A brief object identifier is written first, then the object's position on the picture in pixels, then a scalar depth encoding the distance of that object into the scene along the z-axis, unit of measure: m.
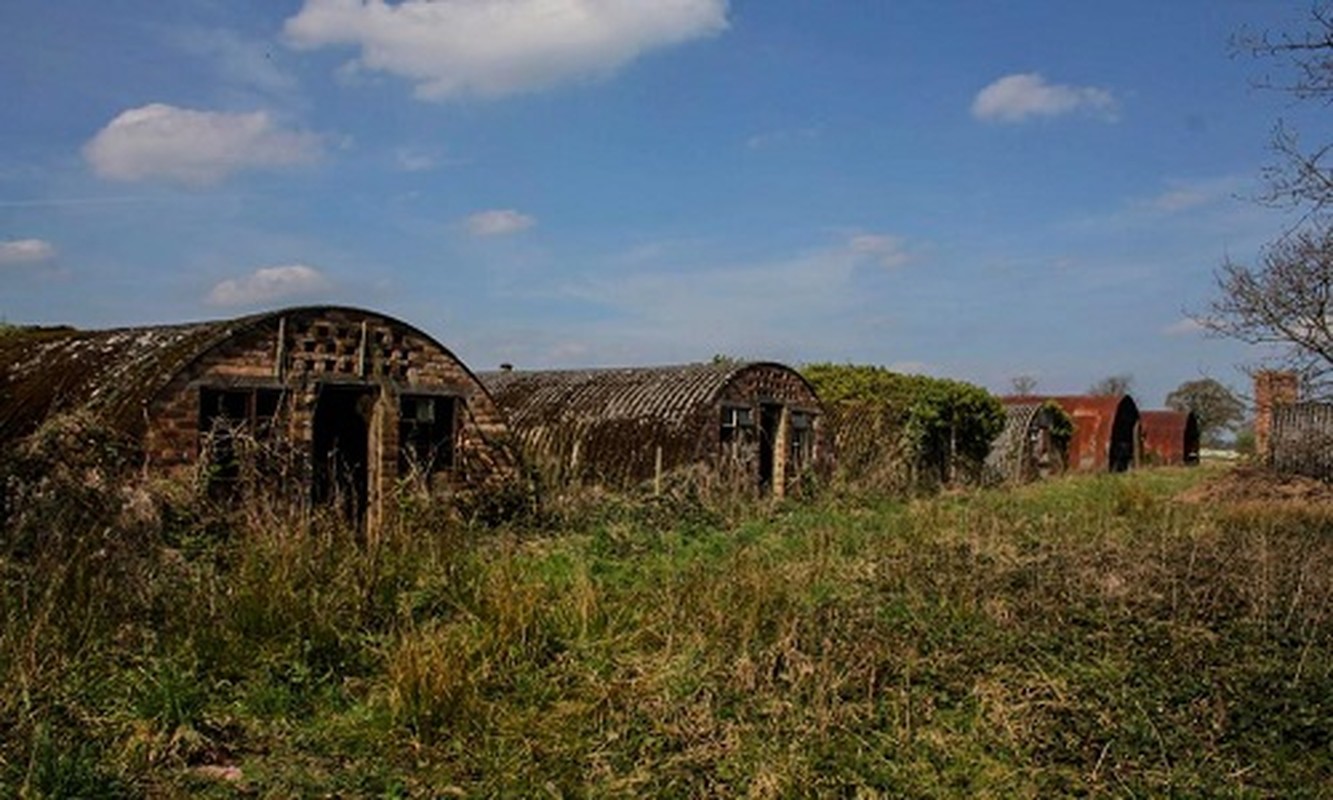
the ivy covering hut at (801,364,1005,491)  23.27
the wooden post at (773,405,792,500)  21.62
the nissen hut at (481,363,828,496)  19.44
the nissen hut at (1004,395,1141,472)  40.56
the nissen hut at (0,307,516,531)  11.47
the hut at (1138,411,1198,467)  48.28
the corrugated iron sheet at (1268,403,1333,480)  28.66
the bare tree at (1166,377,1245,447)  64.62
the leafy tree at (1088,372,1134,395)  91.19
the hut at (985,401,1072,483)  32.03
